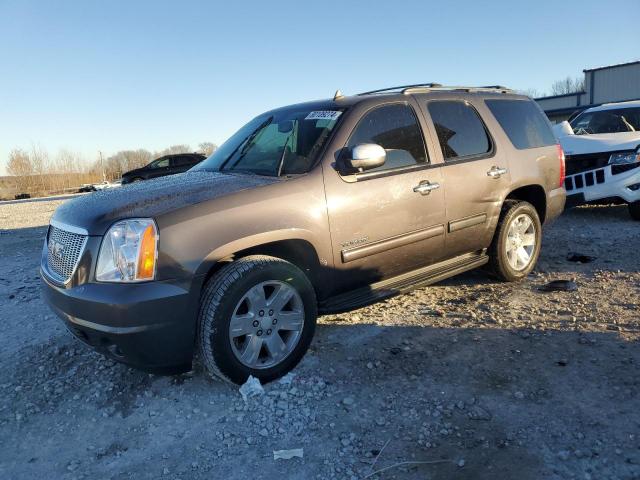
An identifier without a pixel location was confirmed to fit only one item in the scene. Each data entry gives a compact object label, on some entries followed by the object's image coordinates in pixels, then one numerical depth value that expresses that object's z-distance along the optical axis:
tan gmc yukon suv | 2.84
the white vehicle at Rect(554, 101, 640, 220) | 7.19
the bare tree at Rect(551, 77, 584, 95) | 72.07
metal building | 31.88
